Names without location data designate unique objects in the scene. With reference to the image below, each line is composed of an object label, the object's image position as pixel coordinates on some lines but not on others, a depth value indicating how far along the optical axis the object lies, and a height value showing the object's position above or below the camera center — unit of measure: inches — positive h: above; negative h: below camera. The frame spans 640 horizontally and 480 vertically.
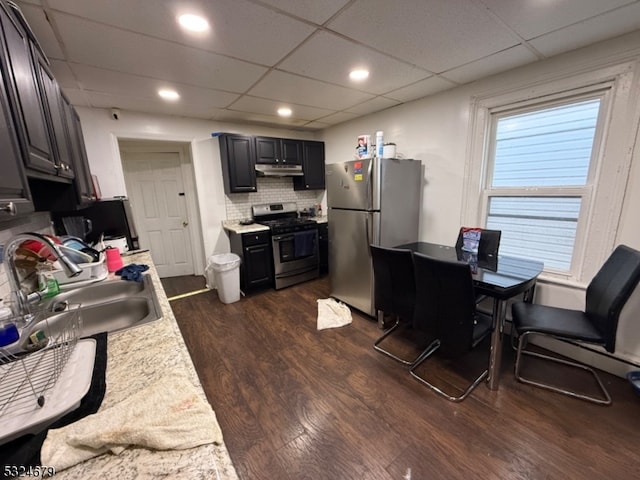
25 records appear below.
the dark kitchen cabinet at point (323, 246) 161.3 -35.2
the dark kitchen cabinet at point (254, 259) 135.9 -35.1
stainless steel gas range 142.6 -30.4
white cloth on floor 108.4 -53.7
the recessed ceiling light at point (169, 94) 99.0 +37.8
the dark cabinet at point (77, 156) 67.6 +11.2
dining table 67.3 -25.0
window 79.6 +2.6
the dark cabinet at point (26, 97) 35.9 +14.9
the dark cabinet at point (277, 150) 147.5 +23.0
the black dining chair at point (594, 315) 62.3 -36.4
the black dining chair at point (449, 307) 65.7 -31.4
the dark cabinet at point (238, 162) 138.9 +15.6
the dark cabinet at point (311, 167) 165.8 +14.1
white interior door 151.1 -7.5
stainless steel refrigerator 101.9 -10.3
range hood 148.7 +11.6
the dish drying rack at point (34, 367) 28.4 -21.4
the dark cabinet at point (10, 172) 28.7 +3.0
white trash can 127.0 -40.4
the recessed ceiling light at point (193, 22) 56.9 +37.3
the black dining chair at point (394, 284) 81.4 -30.8
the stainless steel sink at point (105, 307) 46.8 -22.9
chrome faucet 39.2 -10.0
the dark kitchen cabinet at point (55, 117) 50.8 +17.0
